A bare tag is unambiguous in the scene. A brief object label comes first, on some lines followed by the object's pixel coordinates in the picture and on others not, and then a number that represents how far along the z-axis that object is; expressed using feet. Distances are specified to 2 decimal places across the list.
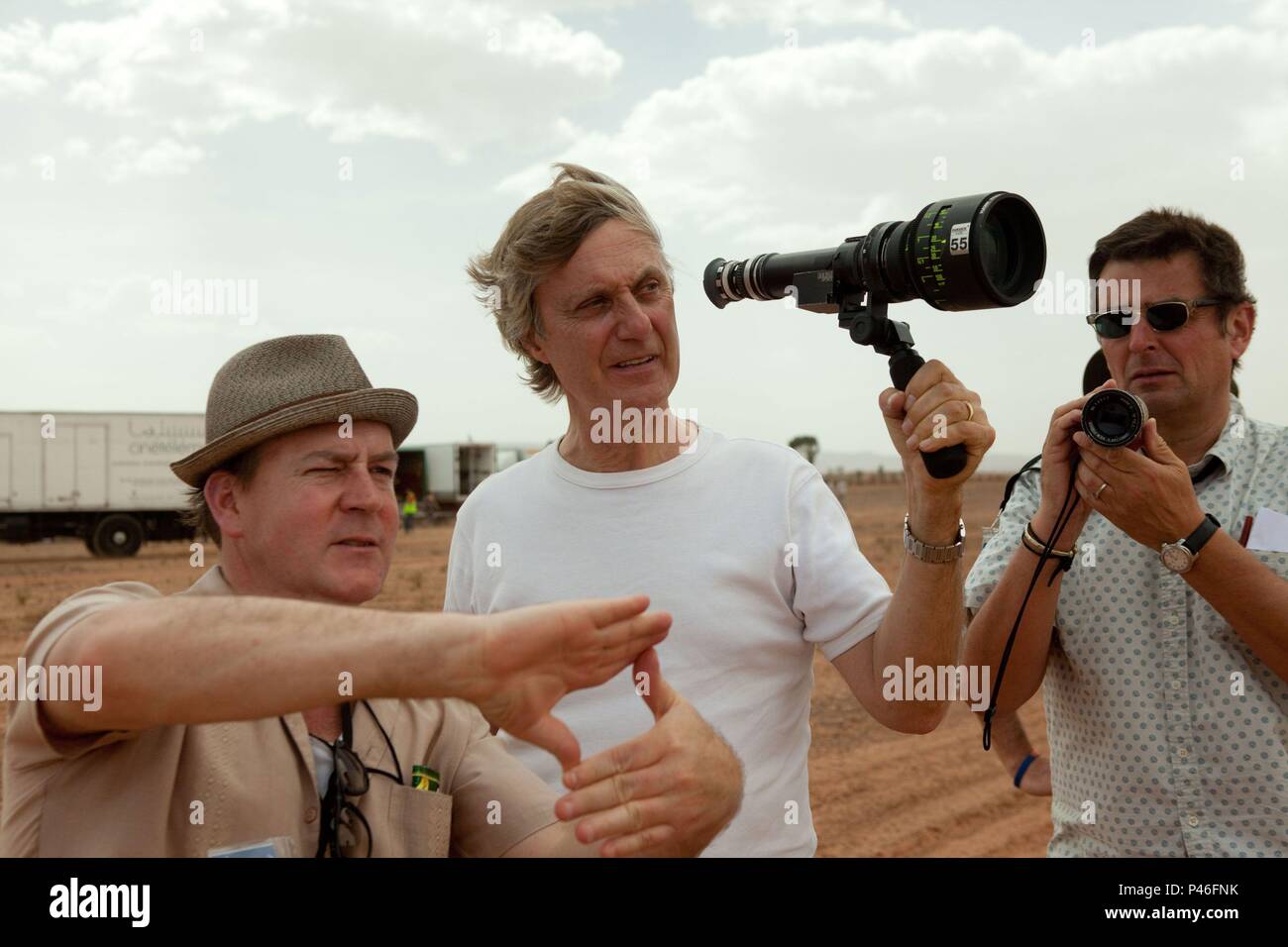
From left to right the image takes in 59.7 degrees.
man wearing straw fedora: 4.78
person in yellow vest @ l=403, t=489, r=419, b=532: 105.91
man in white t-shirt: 7.77
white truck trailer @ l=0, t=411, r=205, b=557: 80.94
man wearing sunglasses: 8.22
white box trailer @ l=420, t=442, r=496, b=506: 121.19
